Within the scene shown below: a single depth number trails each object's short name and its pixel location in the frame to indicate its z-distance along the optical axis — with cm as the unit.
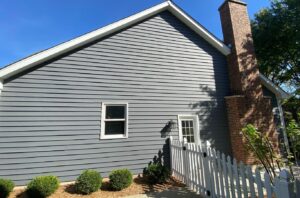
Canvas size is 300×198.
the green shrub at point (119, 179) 602
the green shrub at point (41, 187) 536
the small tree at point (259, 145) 472
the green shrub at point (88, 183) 571
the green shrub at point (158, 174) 657
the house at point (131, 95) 648
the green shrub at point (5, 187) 521
